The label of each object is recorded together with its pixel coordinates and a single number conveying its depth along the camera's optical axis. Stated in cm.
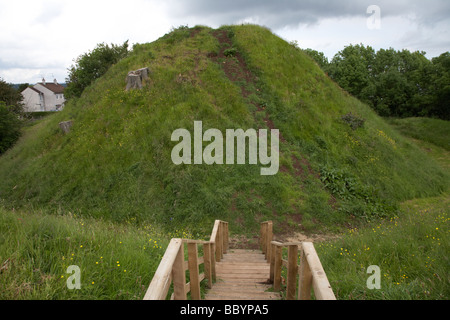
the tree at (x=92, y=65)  2812
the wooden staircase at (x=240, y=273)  267
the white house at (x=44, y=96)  6469
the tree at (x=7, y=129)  2295
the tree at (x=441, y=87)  3424
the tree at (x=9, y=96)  3788
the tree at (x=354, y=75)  3973
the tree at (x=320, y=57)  4988
